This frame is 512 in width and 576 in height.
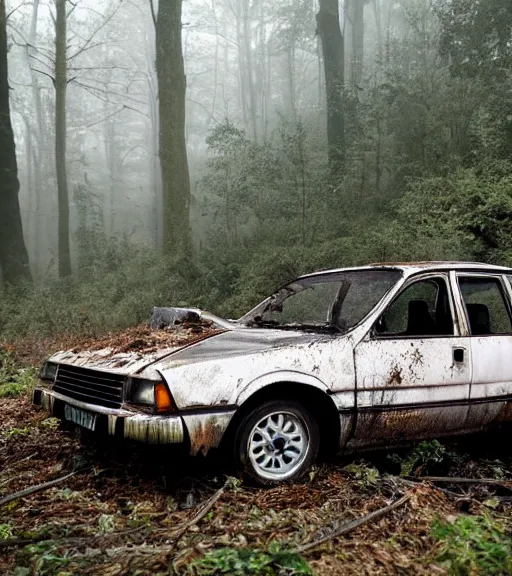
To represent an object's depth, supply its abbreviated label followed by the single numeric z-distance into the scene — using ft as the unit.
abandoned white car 11.60
